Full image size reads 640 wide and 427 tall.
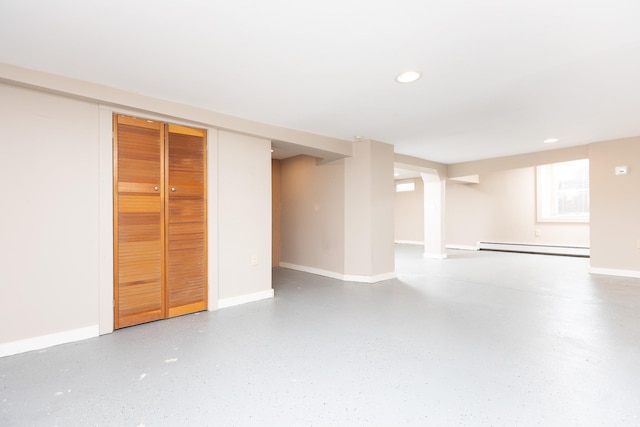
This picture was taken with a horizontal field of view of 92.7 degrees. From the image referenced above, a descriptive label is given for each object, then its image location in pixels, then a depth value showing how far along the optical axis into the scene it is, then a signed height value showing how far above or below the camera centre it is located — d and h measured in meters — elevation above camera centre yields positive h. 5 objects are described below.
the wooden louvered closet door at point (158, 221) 2.81 -0.04
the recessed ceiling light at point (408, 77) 2.42 +1.12
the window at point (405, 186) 10.23 +0.95
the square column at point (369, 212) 4.62 +0.03
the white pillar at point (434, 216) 7.29 -0.06
